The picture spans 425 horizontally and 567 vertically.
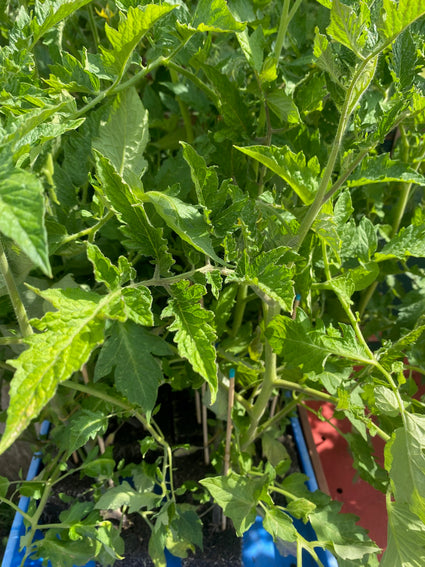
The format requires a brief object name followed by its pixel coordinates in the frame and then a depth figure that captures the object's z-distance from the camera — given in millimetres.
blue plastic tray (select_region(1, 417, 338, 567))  644
